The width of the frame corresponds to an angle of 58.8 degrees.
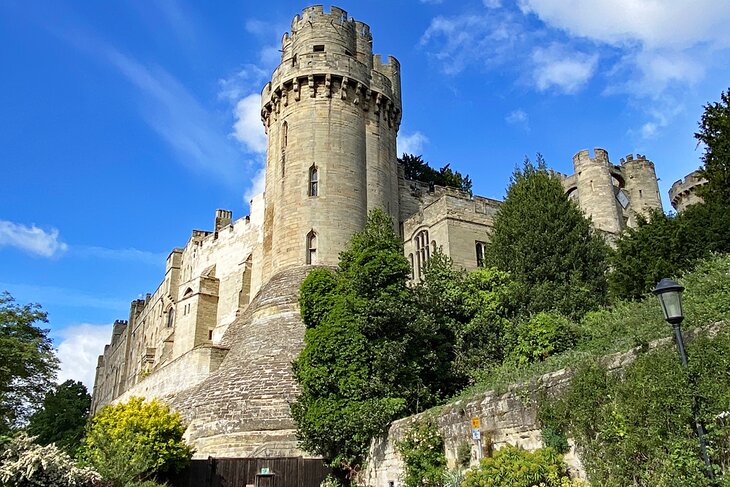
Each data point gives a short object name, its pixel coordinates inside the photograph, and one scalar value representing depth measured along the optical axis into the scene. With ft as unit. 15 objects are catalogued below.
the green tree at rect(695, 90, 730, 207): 62.49
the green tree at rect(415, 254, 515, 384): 63.16
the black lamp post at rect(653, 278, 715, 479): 26.76
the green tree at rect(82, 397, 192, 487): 47.37
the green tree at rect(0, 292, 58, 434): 96.78
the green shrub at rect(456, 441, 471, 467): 40.65
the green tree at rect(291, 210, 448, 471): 53.78
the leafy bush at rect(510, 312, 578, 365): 60.29
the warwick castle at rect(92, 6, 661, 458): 67.05
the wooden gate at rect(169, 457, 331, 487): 55.62
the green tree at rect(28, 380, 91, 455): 157.03
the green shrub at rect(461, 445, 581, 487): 33.01
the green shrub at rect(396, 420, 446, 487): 42.65
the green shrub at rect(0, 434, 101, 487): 37.14
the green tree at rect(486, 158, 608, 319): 72.43
